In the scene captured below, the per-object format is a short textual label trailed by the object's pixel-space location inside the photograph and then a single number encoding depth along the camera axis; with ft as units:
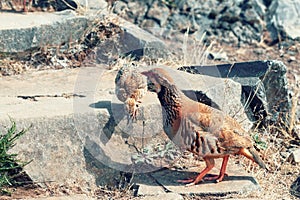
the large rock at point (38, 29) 41.11
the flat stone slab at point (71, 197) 31.58
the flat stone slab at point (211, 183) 31.86
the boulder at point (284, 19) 56.70
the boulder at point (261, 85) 38.78
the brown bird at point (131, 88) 32.30
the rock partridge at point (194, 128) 31.12
